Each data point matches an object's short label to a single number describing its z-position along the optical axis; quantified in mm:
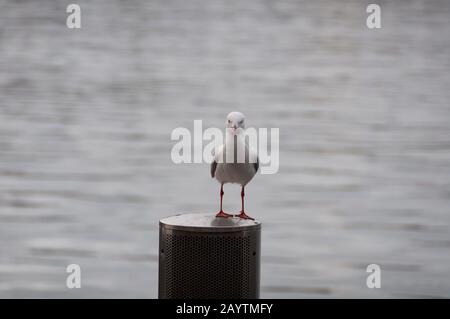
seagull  8085
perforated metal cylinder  7832
